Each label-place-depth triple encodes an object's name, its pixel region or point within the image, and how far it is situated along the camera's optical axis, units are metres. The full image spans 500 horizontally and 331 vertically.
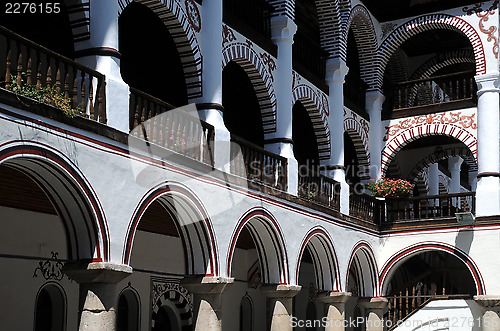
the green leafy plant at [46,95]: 7.43
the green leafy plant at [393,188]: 17.83
